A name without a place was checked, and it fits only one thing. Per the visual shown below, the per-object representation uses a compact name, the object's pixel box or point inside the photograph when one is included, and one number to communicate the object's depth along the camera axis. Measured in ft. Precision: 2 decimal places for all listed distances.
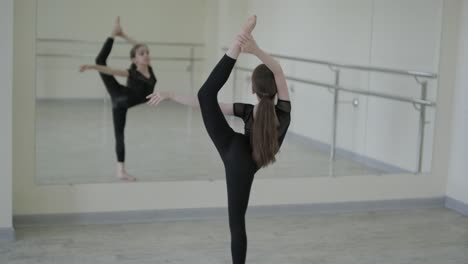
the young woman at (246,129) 11.79
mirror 16.14
